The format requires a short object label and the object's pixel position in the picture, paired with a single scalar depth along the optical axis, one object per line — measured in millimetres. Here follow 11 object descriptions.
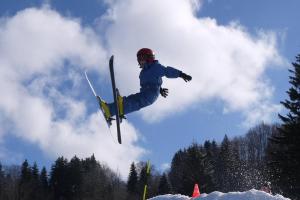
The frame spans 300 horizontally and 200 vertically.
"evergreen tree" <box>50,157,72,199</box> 71188
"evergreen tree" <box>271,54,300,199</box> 24906
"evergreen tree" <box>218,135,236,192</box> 51231
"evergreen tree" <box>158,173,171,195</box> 61016
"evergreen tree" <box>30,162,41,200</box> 67625
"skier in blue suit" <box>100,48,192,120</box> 11531
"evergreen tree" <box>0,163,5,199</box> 66931
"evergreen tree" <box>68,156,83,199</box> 72312
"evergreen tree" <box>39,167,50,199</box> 69650
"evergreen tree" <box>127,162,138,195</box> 73000
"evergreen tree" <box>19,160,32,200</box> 66375
